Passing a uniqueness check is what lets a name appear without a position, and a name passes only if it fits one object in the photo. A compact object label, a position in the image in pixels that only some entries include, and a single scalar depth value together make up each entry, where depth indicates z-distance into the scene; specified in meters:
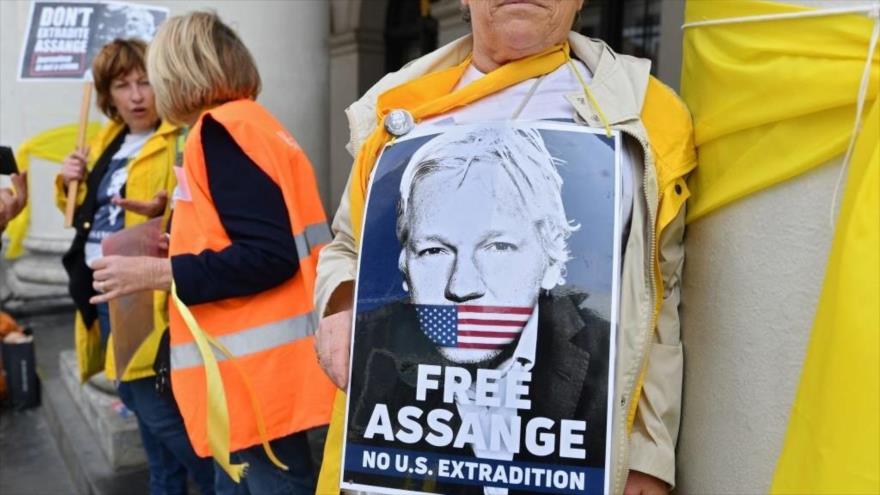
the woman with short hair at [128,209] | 2.88
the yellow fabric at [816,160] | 1.01
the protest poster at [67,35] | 3.19
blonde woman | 2.20
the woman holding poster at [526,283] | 1.28
